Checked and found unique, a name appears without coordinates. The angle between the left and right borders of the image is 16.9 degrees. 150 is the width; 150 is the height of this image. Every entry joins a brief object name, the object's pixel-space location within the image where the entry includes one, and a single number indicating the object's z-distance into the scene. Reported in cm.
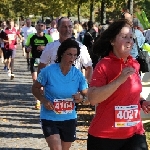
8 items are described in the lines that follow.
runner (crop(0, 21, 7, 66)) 1744
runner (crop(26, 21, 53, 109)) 1048
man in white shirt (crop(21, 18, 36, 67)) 2010
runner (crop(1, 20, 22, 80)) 1708
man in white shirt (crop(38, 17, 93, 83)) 643
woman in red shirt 383
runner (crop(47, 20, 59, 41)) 1638
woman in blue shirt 521
